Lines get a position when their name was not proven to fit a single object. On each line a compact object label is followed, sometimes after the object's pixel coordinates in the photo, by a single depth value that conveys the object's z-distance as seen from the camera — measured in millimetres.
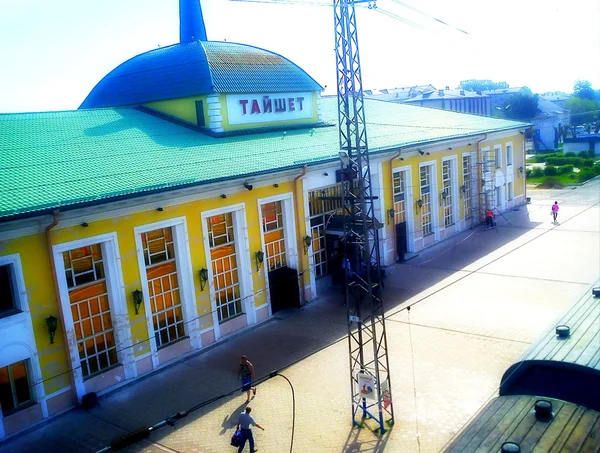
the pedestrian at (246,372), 15812
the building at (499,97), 106994
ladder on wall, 35656
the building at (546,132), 89500
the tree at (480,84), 155612
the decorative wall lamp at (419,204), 30156
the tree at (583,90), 125500
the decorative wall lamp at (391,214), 27922
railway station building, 15164
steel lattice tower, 13164
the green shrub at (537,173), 56438
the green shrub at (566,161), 62419
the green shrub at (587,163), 59553
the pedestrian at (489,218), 34906
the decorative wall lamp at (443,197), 32219
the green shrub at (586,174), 53728
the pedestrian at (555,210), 35688
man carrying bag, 12945
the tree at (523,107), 100000
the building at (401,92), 106500
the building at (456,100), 98188
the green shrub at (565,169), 56781
